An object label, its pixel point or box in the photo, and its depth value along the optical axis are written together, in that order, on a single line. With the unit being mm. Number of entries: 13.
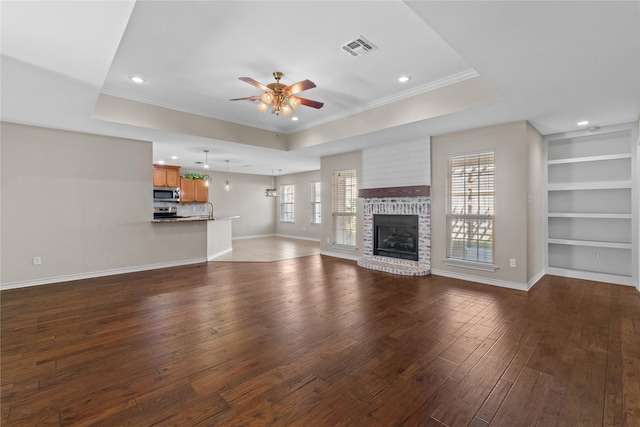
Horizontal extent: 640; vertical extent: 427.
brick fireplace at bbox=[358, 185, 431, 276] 5566
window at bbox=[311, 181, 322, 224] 10656
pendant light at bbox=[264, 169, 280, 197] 10697
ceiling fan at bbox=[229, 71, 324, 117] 3434
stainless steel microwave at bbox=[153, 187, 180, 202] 8859
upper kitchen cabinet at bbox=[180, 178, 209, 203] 9523
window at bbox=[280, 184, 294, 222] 11828
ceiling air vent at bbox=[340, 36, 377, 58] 2988
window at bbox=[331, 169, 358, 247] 7145
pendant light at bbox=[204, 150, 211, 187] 7016
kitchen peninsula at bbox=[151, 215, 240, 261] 6141
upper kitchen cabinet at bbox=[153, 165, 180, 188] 8883
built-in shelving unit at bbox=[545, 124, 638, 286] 4691
